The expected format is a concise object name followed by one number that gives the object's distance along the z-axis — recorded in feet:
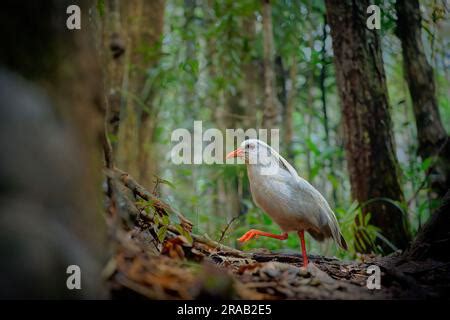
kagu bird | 10.65
